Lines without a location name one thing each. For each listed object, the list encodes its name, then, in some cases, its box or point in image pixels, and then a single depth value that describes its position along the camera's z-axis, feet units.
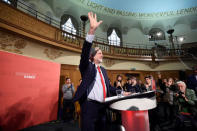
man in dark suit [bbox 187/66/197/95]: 10.35
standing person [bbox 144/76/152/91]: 11.34
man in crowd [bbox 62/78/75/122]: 11.95
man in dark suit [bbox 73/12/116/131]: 3.29
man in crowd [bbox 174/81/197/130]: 6.97
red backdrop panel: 6.77
